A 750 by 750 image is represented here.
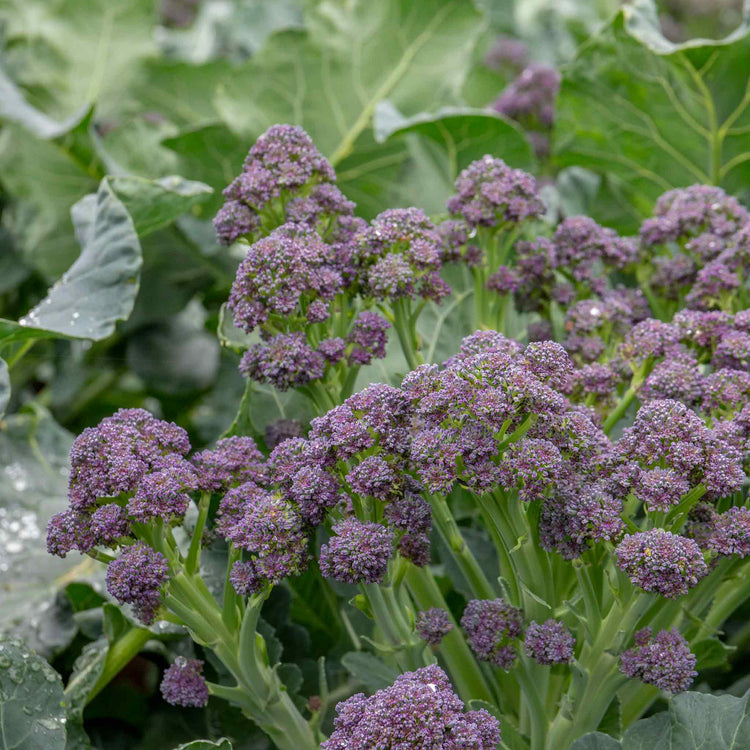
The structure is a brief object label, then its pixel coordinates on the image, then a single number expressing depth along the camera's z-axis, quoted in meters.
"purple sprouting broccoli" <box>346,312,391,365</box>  1.23
